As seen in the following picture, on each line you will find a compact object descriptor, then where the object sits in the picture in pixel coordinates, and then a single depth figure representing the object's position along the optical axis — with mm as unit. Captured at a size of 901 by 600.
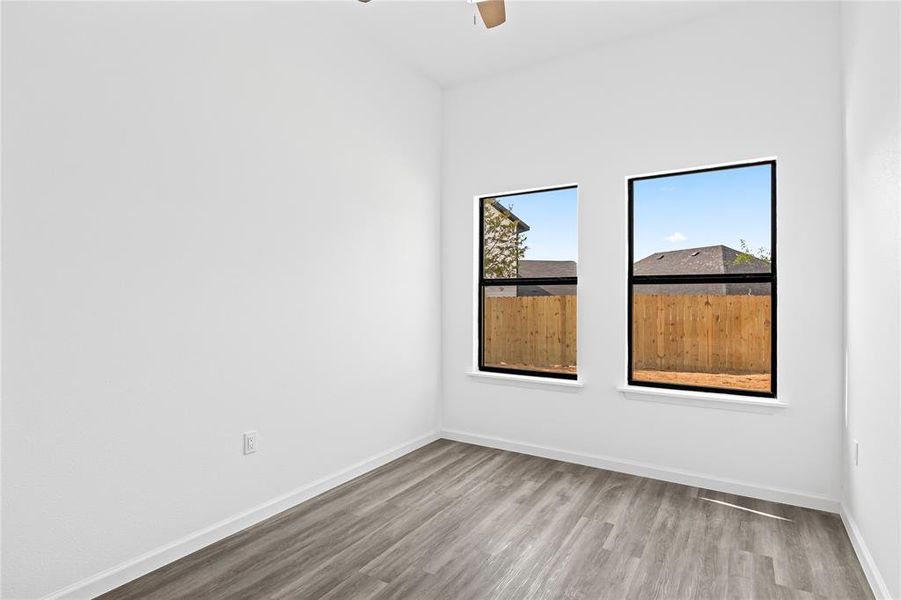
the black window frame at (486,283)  3884
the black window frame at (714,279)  3008
